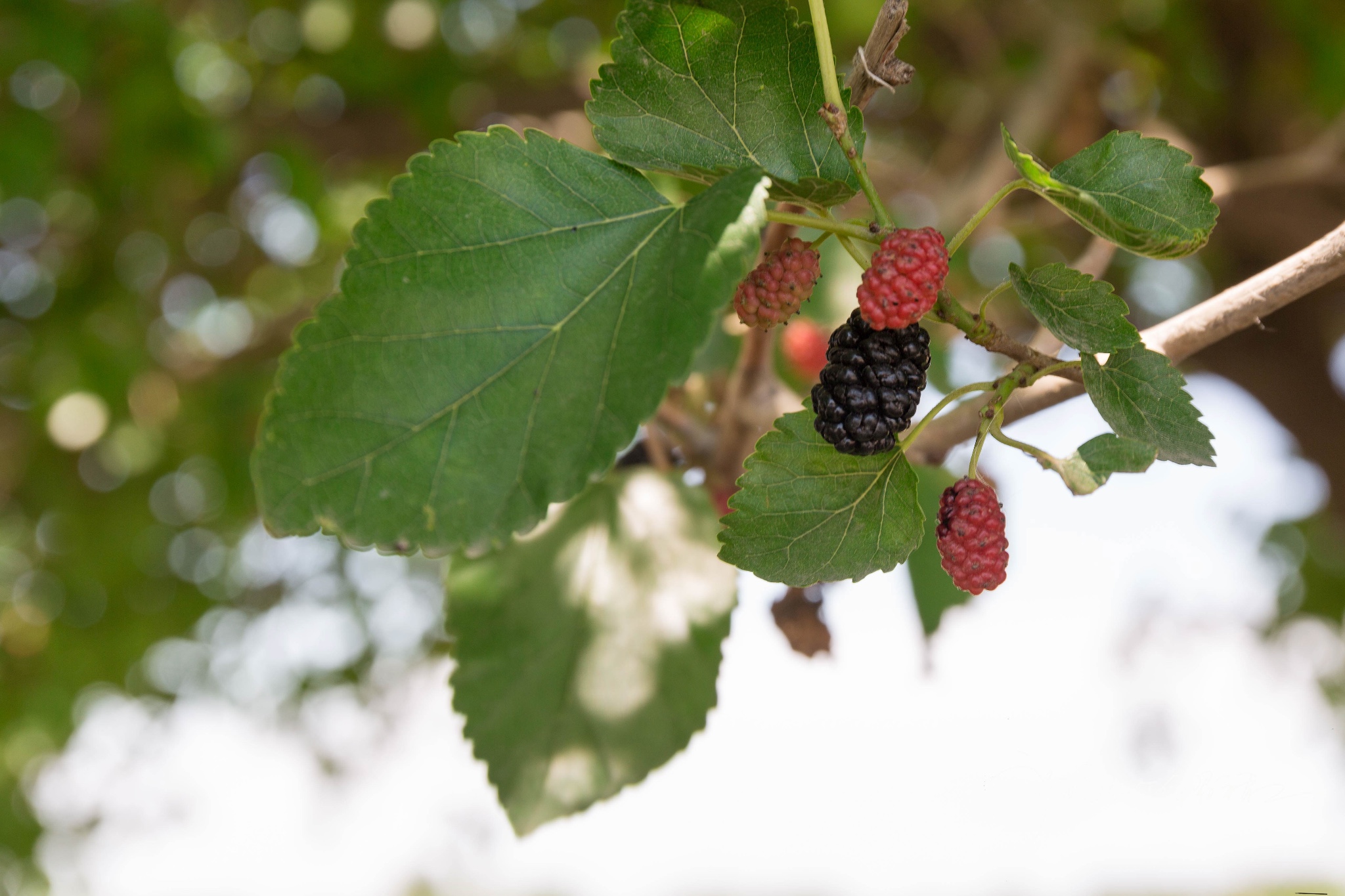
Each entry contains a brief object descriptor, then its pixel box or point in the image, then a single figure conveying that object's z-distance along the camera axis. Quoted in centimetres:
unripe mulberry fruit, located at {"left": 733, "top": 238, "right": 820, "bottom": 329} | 36
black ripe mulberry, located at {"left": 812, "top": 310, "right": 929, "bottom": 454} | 33
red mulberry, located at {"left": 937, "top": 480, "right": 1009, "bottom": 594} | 34
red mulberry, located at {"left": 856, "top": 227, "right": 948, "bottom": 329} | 30
